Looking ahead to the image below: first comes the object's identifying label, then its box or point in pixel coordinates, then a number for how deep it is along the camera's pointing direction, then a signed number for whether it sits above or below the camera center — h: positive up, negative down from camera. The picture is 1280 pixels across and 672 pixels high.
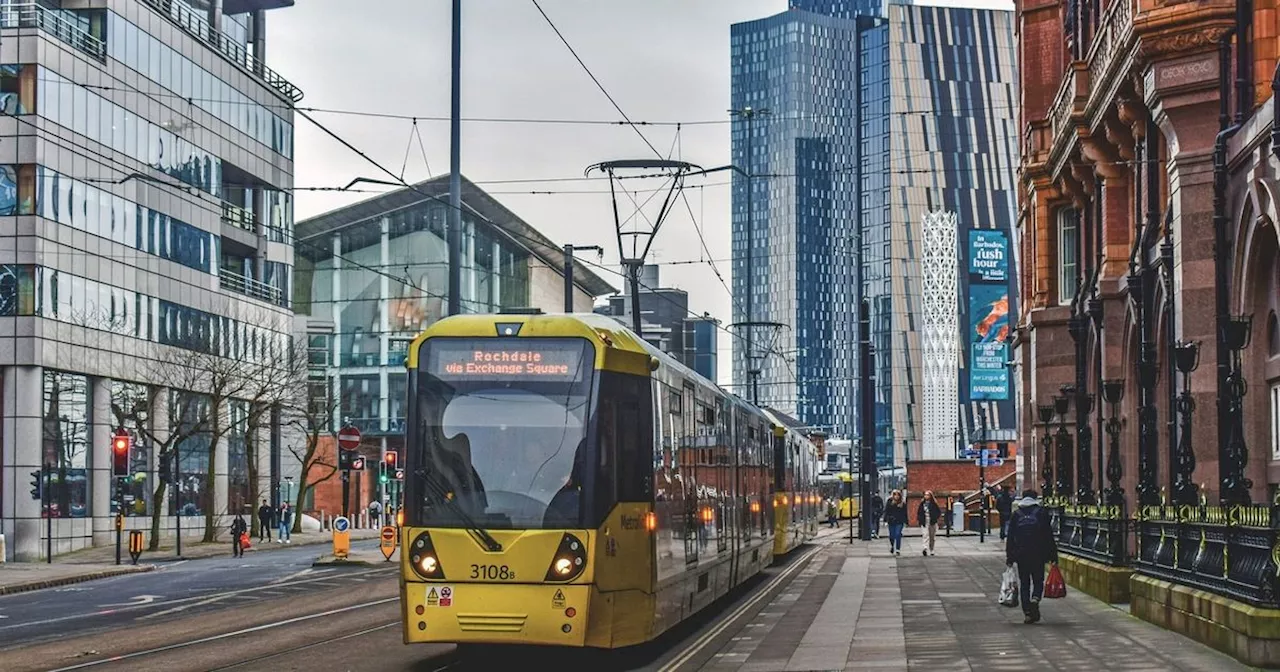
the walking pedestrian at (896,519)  46.84 -1.32
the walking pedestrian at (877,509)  79.44 -1.84
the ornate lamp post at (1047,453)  43.38 +0.33
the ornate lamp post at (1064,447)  40.78 +0.45
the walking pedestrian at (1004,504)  49.34 -1.00
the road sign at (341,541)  45.38 -1.73
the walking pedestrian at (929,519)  46.28 -1.31
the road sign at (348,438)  40.94 +0.69
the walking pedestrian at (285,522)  65.61 -1.82
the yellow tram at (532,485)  16.55 -0.15
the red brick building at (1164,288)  19.67 +3.14
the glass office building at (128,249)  56.56 +7.64
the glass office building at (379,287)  97.25 +9.60
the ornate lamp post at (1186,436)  21.27 +0.35
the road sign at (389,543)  47.41 -1.88
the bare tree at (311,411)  68.25 +2.28
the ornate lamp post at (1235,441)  19.34 +0.26
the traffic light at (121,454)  45.91 +0.41
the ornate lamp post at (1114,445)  27.53 +0.32
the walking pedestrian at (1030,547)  22.64 -0.99
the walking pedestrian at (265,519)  69.73 -1.82
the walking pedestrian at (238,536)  55.75 -1.98
